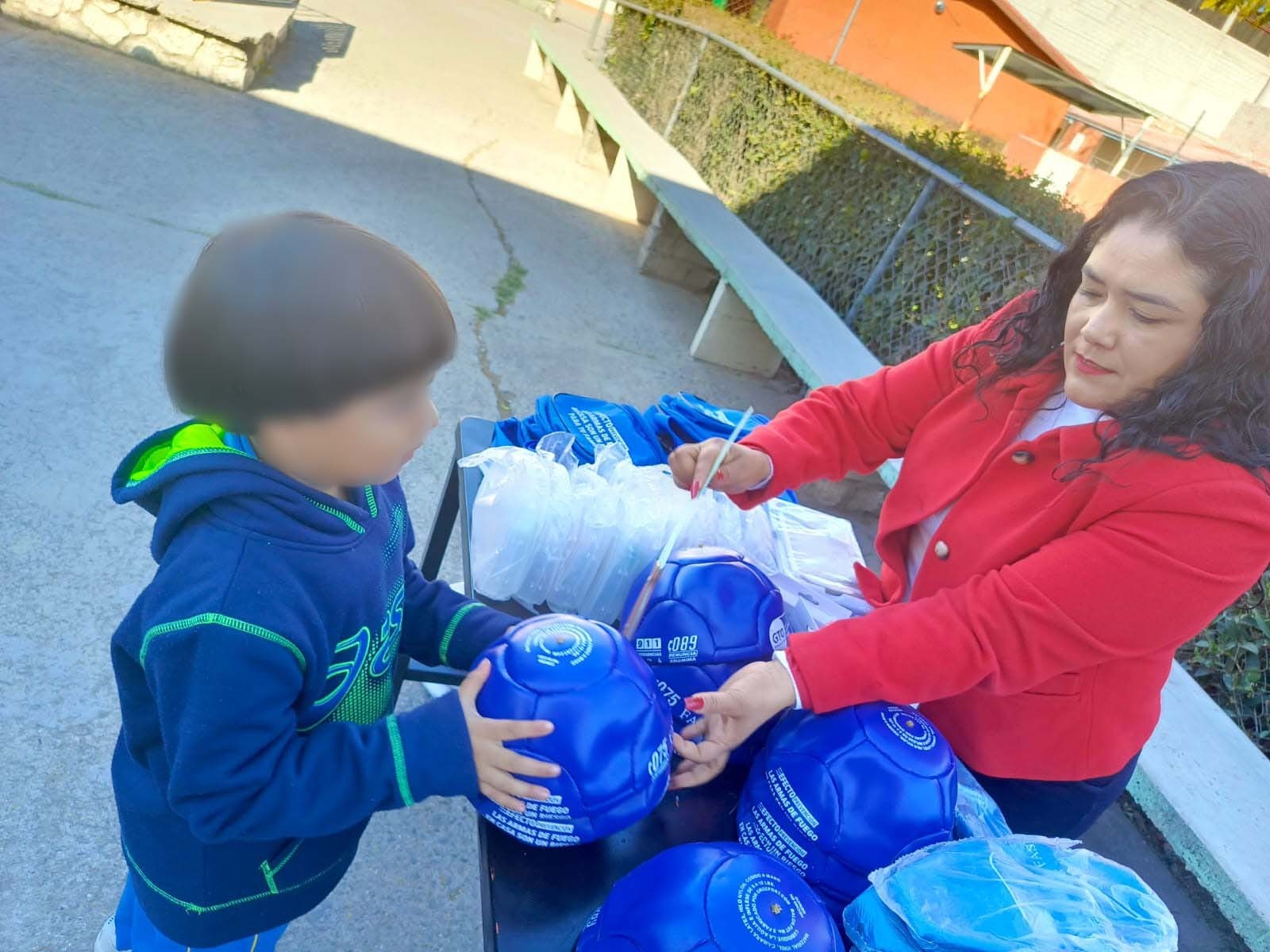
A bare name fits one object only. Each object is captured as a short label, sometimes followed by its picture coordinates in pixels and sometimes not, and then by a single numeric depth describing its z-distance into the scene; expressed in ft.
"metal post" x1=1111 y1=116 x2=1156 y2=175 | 63.98
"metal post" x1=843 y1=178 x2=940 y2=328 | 18.49
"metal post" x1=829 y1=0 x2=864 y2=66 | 62.13
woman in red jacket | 4.69
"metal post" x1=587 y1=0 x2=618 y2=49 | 44.01
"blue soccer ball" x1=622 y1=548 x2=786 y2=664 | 5.39
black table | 4.17
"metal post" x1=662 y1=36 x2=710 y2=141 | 30.89
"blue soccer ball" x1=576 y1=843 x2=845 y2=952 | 3.52
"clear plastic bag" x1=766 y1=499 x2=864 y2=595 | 7.39
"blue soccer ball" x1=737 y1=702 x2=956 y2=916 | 4.37
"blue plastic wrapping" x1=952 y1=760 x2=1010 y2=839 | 4.79
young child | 3.39
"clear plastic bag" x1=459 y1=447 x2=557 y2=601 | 6.54
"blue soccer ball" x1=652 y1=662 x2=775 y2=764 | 5.26
